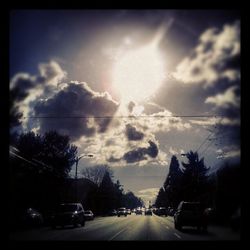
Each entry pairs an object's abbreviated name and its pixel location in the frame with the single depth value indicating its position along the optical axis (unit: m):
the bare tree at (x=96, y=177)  73.74
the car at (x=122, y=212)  53.27
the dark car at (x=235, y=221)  15.92
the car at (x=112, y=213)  56.53
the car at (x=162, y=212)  50.80
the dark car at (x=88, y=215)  34.31
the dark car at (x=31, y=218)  20.82
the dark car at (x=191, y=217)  18.72
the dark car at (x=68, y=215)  20.71
